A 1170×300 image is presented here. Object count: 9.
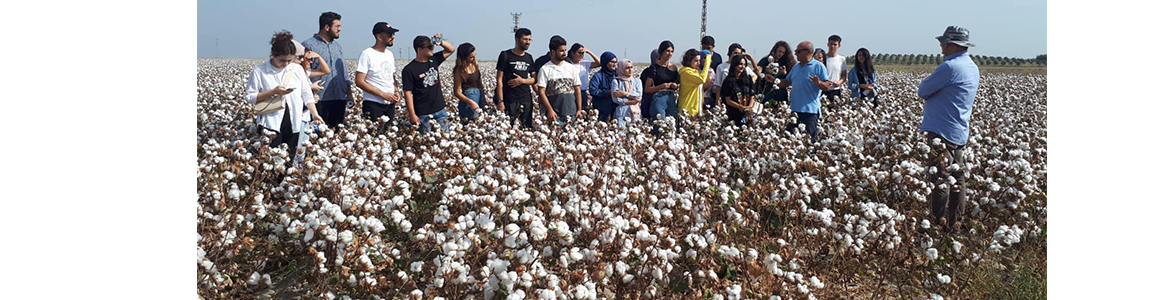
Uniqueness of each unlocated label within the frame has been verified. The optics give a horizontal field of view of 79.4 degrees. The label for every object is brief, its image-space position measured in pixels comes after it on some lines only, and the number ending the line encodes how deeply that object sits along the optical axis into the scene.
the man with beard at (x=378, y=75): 6.14
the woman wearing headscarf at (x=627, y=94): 7.19
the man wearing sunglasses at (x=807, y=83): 6.66
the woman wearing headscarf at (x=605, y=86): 7.30
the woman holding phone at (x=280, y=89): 4.76
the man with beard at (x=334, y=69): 6.16
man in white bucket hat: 4.37
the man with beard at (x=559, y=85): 6.82
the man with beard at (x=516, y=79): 6.82
